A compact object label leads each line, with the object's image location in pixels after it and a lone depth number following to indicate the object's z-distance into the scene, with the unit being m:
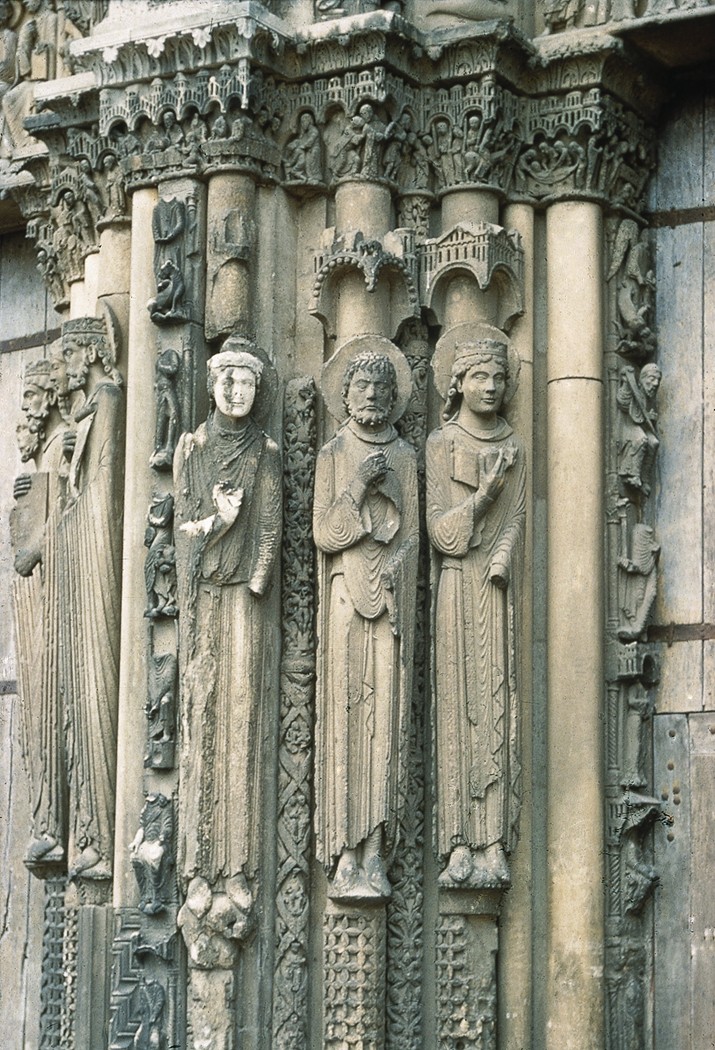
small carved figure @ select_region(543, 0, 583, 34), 10.55
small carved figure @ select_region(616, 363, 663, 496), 10.51
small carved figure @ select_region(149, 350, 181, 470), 10.41
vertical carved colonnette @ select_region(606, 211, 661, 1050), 10.23
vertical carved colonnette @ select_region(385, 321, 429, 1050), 10.09
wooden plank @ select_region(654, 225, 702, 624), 10.59
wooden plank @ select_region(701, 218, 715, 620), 10.55
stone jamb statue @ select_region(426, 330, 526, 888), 10.02
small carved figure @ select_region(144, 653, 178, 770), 10.29
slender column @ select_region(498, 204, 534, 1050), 10.10
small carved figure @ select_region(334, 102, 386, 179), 10.38
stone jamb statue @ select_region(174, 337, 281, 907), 10.11
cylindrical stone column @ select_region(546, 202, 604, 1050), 10.13
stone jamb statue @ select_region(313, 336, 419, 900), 10.02
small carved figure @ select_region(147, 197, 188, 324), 10.44
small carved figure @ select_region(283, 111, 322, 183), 10.55
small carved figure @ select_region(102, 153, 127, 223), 11.01
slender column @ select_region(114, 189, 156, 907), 10.48
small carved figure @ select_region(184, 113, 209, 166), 10.53
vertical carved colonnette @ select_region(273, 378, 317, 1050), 10.14
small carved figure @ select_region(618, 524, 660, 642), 10.42
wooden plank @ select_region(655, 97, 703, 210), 10.86
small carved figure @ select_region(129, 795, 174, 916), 10.20
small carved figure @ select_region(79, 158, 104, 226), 11.16
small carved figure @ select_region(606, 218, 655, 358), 10.59
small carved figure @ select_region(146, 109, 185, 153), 10.60
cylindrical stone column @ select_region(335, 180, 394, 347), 10.38
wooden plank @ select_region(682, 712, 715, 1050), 10.27
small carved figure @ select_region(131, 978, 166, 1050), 10.14
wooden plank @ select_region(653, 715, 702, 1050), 10.33
